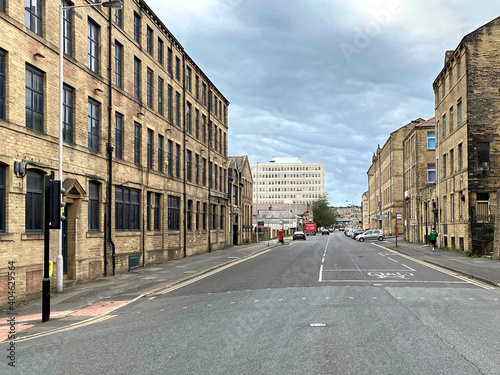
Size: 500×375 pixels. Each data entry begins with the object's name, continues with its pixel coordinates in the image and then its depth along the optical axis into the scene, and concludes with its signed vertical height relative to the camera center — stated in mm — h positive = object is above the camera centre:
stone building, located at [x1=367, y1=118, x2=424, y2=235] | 74688 +4525
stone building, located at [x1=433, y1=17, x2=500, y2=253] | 31984 +5106
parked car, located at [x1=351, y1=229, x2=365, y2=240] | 76512 -3994
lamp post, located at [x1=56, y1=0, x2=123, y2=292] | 15359 +2442
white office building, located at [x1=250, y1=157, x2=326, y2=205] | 183750 +3090
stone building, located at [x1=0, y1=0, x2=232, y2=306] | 14711 +2990
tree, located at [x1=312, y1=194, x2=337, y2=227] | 168750 -1760
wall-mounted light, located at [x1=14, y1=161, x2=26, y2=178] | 14438 +1214
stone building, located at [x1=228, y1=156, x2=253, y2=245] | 49094 +1095
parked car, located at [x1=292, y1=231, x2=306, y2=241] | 74362 -4269
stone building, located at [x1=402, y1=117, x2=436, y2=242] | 50841 +4003
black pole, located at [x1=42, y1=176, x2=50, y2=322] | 11156 -1459
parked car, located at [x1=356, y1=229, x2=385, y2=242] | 64688 -3761
